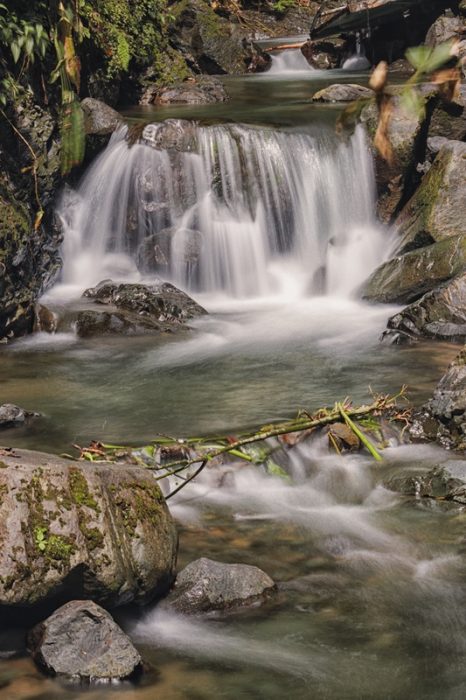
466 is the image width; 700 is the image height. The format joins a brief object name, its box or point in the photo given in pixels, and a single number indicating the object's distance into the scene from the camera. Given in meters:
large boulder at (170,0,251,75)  18.36
